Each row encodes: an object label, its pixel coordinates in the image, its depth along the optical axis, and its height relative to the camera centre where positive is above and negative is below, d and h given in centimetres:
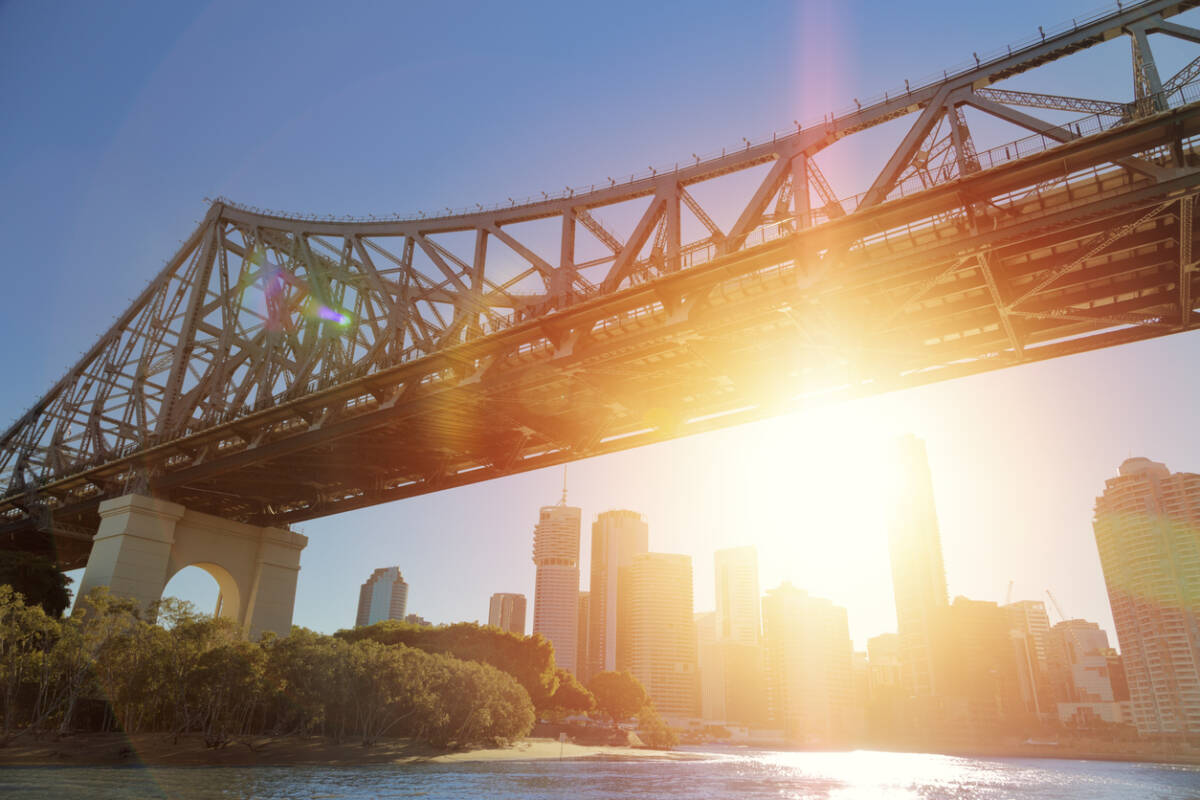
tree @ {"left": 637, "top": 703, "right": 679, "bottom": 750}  10356 -481
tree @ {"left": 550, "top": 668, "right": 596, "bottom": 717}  9256 -62
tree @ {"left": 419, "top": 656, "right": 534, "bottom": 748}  5188 -114
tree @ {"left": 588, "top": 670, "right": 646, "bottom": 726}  10662 -22
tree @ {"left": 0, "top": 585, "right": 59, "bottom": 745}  3506 +124
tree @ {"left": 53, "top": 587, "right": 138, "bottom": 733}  3591 +212
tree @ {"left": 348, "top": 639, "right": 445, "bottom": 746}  4747 +19
